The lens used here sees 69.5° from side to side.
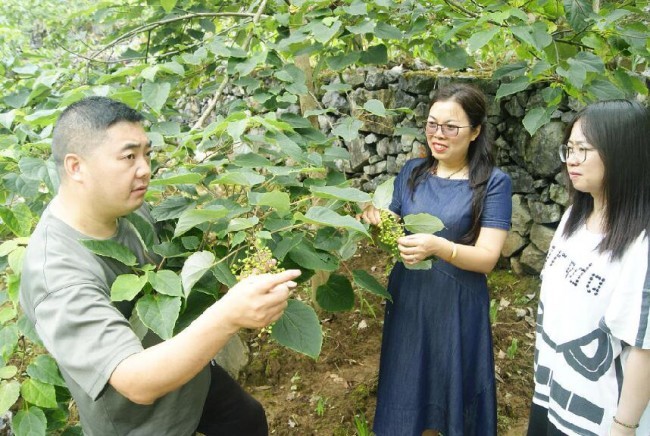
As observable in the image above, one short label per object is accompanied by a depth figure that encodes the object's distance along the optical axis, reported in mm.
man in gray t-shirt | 934
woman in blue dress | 1760
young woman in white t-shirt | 1250
